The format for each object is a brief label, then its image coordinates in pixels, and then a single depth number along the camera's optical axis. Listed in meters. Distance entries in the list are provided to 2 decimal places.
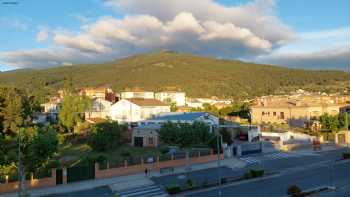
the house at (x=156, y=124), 54.03
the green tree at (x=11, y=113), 62.50
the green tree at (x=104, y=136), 45.84
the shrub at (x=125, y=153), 44.31
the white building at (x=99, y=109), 84.09
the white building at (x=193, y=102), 122.10
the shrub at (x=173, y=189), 26.98
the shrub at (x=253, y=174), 31.93
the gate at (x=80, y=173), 31.27
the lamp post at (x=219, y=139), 41.40
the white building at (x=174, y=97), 120.53
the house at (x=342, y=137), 57.59
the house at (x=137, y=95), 108.34
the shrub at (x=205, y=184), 28.79
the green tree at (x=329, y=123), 60.53
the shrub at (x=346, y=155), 41.38
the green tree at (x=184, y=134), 36.97
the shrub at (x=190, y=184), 28.16
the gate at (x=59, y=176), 30.59
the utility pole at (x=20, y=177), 25.77
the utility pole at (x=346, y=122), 60.12
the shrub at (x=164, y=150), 46.03
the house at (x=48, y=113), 93.97
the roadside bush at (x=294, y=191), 23.27
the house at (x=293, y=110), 71.19
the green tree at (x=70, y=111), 66.75
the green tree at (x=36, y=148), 27.20
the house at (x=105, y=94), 106.18
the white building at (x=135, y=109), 73.50
